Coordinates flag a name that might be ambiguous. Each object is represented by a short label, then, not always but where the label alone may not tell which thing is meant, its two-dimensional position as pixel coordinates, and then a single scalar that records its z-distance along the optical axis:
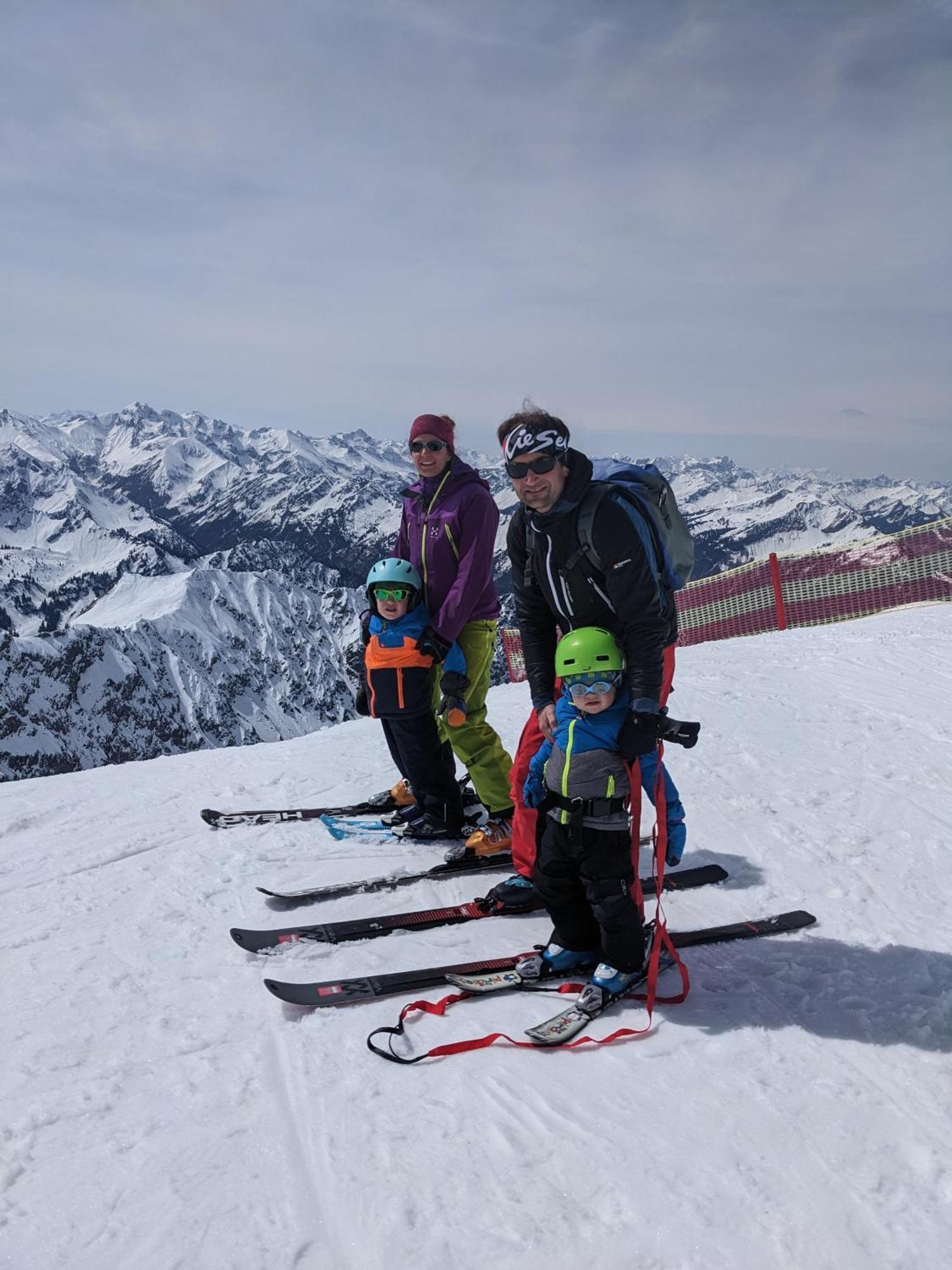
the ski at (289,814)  5.84
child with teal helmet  4.91
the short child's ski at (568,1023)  3.11
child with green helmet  3.41
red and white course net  15.14
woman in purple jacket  4.95
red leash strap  3.02
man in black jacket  3.41
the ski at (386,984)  3.37
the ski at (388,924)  3.90
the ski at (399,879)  4.54
